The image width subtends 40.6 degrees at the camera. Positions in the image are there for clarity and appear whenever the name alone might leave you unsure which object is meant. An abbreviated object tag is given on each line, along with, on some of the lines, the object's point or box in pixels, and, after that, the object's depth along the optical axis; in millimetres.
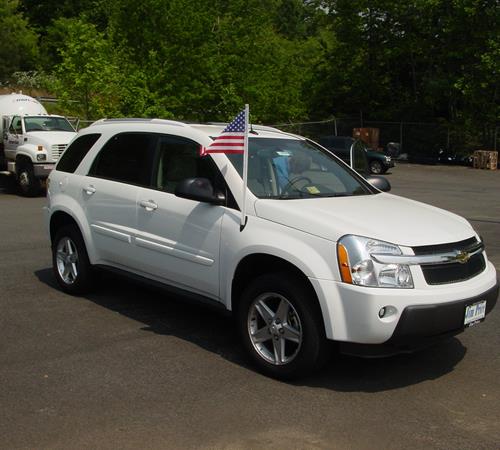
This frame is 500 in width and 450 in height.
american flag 5133
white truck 17156
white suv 4379
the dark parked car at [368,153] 23844
